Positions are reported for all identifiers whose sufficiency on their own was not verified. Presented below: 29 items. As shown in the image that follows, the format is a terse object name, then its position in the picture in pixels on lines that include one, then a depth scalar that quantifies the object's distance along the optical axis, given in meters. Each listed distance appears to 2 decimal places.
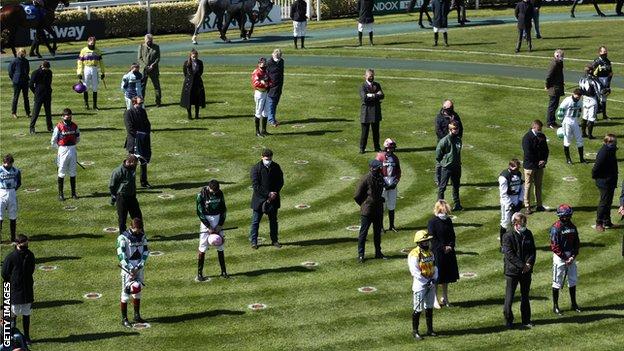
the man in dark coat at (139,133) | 32.97
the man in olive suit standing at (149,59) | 41.56
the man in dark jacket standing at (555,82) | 38.03
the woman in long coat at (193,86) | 40.06
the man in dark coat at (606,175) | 28.47
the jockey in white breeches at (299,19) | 50.69
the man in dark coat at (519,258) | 22.86
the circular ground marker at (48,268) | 26.81
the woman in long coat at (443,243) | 23.75
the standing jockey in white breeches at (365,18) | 50.91
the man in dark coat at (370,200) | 26.86
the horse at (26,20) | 51.66
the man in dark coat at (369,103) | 35.34
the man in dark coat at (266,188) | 27.61
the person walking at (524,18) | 49.44
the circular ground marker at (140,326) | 23.36
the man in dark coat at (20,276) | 22.45
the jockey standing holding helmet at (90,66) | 41.66
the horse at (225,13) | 55.50
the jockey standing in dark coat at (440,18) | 51.16
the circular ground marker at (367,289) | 25.20
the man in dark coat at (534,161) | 30.12
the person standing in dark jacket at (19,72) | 39.97
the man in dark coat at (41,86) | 38.12
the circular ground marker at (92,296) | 25.02
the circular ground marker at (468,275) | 25.98
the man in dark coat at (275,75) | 38.47
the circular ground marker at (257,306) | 24.31
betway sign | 54.56
